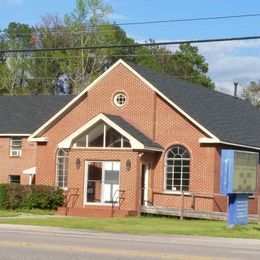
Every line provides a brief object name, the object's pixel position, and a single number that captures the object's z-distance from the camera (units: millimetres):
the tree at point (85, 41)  64125
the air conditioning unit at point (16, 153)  43906
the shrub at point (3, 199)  33062
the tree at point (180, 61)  78125
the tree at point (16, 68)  72188
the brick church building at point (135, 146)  32625
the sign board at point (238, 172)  23734
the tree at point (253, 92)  81481
